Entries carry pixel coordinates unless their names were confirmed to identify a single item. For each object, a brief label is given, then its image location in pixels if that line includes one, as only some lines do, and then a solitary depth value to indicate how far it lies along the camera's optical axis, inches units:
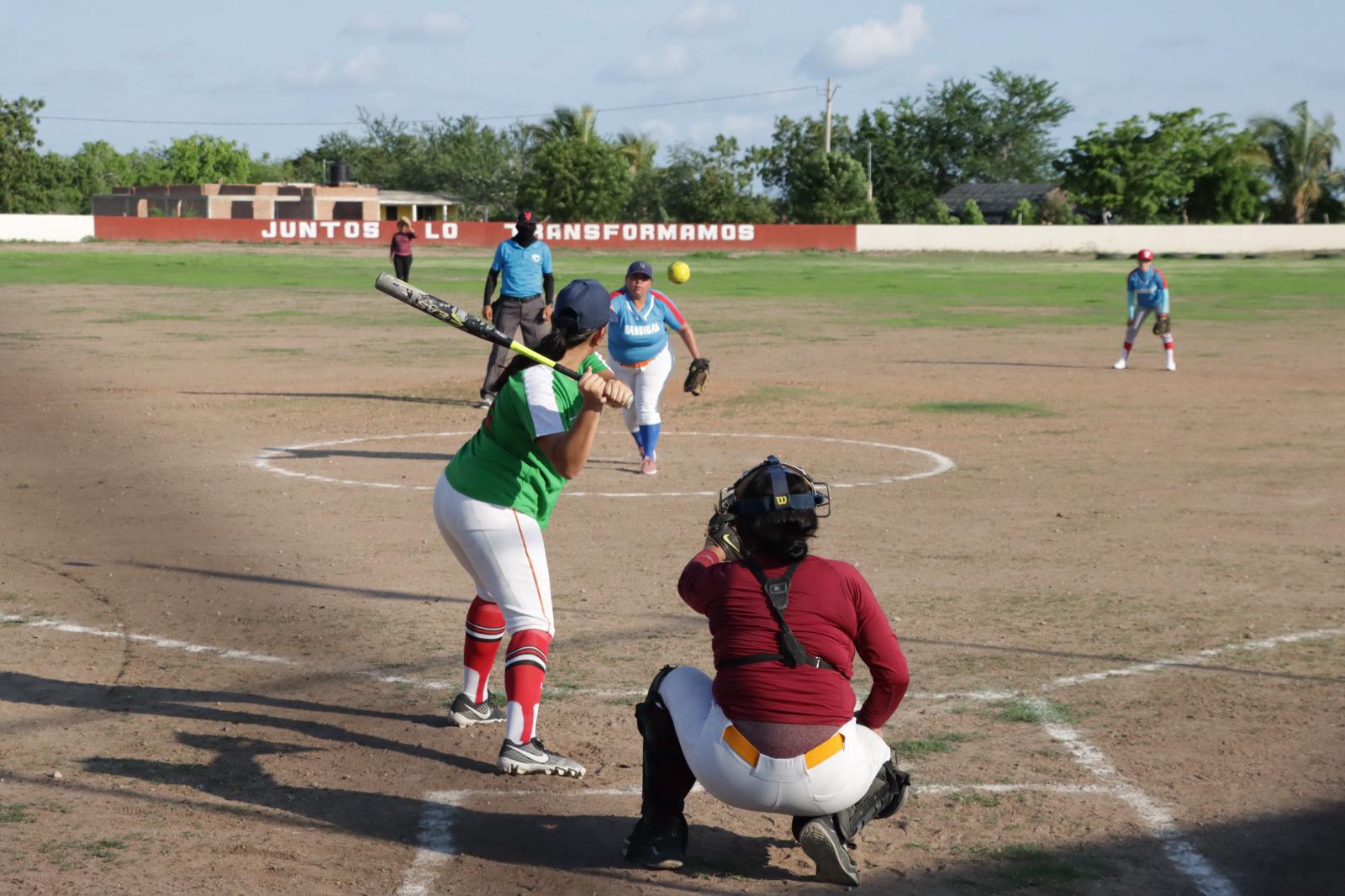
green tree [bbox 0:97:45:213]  3496.6
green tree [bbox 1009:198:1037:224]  3565.5
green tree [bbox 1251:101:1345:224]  3592.5
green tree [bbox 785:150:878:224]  3403.1
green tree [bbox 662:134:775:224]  3595.0
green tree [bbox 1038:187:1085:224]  3806.6
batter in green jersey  238.1
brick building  3695.9
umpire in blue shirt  700.7
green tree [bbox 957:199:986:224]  3531.0
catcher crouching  195.6
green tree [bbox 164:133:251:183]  5167.3
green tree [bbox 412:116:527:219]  4242.1
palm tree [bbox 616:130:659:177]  4274.1
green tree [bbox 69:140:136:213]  4576.8
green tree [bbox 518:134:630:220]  3430.1
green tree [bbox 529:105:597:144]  4136.3
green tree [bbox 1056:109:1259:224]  3550.7
